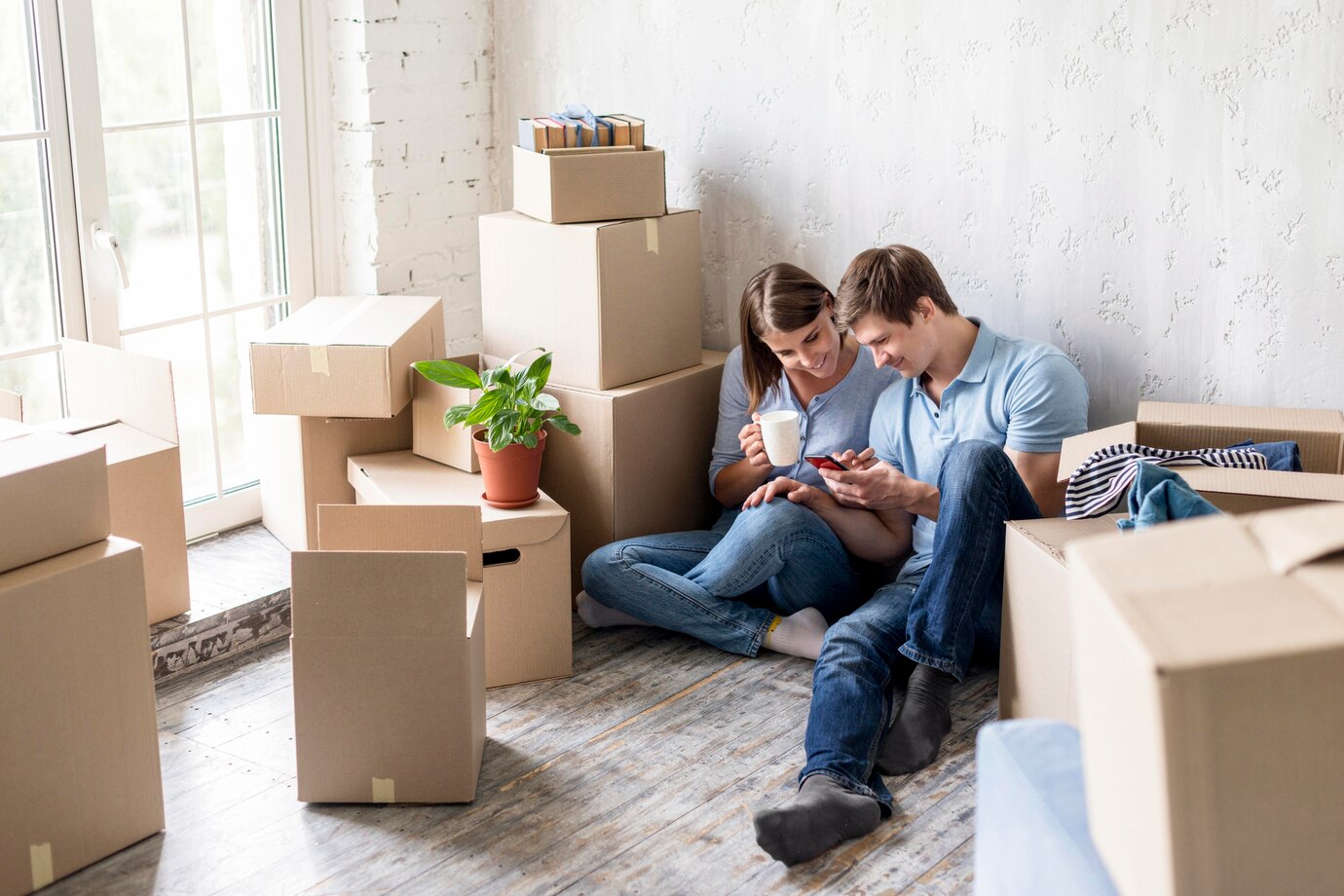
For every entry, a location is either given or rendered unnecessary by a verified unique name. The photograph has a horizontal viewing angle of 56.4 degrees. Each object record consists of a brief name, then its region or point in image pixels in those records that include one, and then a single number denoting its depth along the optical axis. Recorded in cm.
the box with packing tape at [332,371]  258
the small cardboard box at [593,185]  270
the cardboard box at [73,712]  175
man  208
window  267
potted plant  245
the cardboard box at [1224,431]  208
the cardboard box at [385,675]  194
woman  251
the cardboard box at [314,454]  276
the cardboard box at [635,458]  275
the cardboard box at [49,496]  175
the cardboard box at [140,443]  243
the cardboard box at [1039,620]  193
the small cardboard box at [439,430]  264
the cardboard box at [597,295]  271
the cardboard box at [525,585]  244
